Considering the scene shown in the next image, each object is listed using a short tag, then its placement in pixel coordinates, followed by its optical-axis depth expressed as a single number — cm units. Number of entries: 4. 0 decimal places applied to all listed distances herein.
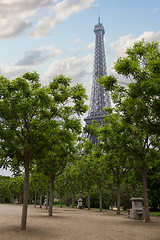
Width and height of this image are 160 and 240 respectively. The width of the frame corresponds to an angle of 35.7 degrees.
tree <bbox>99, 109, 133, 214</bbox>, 1900
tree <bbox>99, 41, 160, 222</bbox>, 1162
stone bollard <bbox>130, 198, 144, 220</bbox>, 2192
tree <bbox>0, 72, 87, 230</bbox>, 1317
